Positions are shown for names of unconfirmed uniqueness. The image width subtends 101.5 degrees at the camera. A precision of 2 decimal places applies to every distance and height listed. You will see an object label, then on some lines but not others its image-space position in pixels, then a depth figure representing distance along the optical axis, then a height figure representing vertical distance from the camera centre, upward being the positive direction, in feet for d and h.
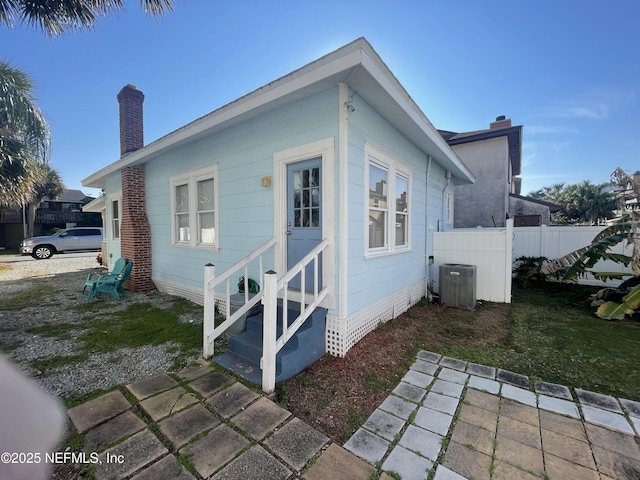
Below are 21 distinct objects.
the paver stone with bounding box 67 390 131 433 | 6.97 -5.13
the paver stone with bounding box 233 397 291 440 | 6.88 -5.25
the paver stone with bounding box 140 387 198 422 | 7.40 -5.17
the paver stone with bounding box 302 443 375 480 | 5.62 -5.29
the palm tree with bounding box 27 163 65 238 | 67.70 +11.08
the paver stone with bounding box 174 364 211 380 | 9.38 -5.24
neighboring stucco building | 37.06 +7.65
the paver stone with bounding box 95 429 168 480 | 5.59 -5.16
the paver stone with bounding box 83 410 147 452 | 6.29 -5.14
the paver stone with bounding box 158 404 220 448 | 6.58 -5.20
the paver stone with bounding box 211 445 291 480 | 5.56 -5.24
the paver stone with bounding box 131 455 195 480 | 5.47 -5.17
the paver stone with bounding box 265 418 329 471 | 6.06 -5.28
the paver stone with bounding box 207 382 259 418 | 7.65 -5.23
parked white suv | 49.61 -2.50
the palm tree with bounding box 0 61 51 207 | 27.17 +11.02
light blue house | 10.97 +2.30
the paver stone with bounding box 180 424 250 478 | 5.79 -5.21
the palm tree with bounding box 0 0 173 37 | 16.60 +14.33
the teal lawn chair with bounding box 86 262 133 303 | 19.58 -4.17
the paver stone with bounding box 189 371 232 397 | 8.52 -5.23
